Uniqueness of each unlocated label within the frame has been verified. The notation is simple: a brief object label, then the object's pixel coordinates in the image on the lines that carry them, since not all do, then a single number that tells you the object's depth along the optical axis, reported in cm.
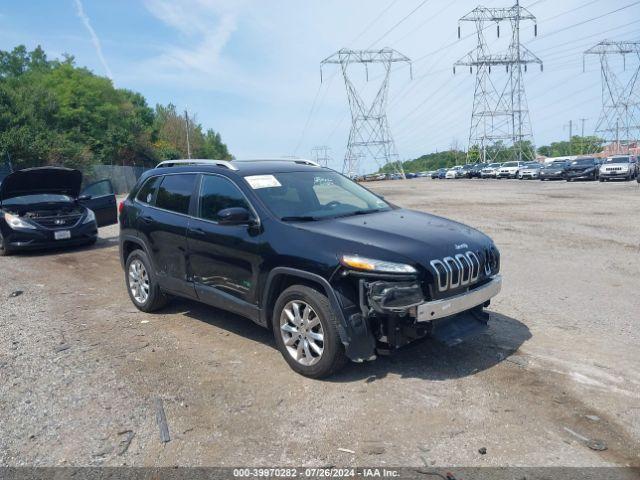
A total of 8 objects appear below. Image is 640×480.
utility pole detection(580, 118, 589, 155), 11638
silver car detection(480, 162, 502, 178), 5378
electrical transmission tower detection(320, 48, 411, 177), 5900
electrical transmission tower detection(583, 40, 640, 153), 6969
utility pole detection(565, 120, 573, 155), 11681
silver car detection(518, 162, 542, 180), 4472
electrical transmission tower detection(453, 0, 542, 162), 5859
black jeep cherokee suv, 403
